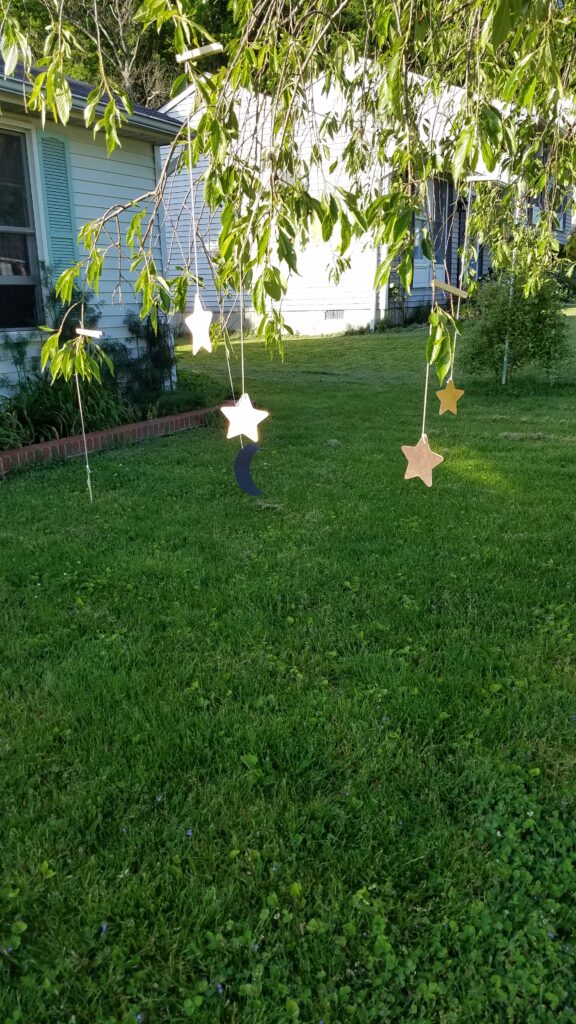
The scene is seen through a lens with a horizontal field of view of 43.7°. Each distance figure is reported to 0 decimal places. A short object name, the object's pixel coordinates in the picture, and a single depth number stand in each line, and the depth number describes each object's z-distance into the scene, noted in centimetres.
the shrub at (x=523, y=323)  971
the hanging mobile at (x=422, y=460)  226
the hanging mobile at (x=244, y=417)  207
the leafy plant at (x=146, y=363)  806
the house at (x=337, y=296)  1686
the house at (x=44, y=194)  688
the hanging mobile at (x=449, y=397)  237
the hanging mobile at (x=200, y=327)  206
